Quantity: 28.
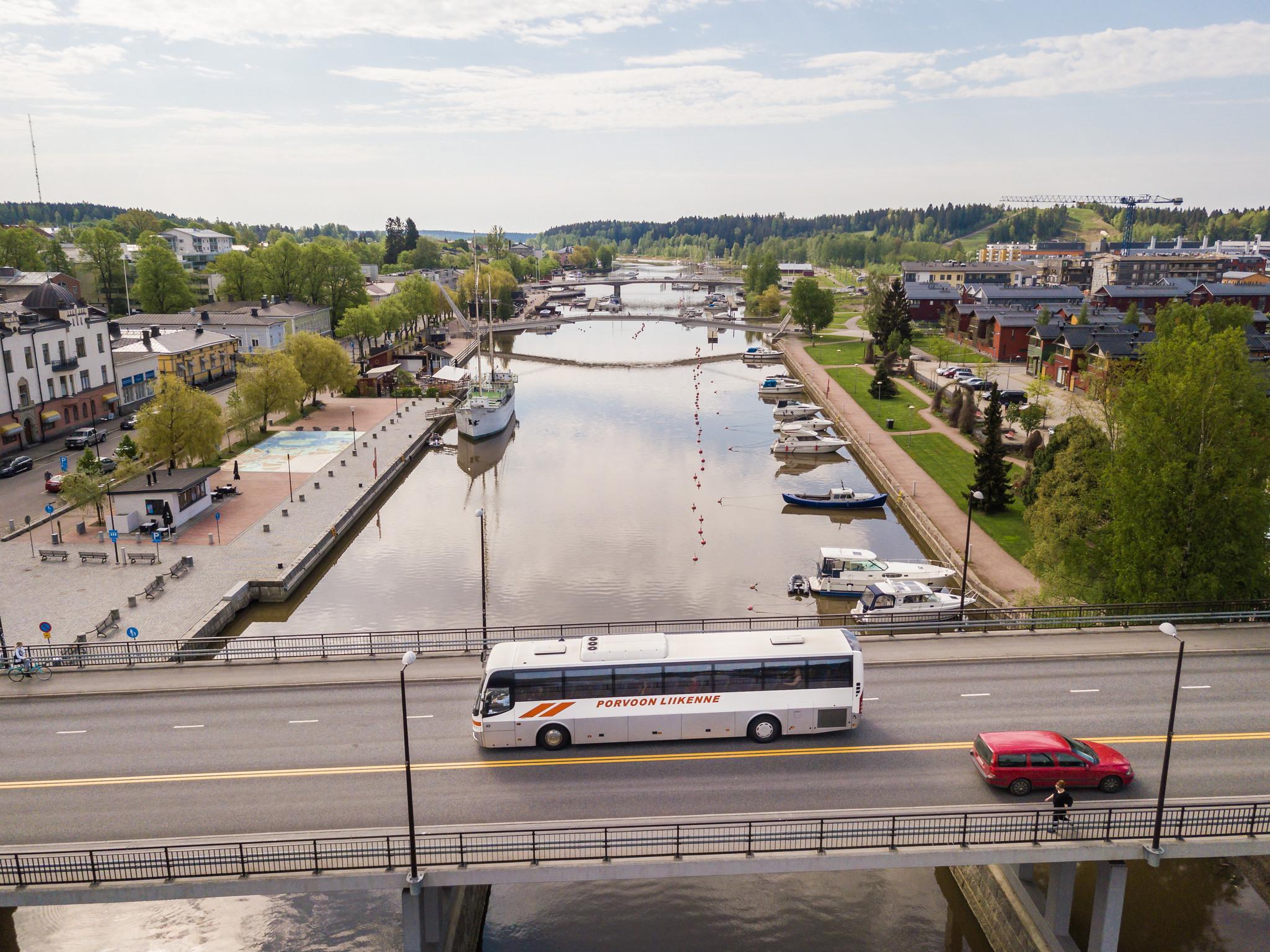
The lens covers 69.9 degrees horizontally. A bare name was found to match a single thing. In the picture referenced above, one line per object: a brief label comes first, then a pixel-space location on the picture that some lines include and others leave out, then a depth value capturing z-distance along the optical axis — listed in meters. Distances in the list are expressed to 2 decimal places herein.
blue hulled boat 54.03
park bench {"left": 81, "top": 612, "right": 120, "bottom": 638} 32.38
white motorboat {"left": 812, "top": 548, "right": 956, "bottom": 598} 40.88
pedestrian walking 17.83
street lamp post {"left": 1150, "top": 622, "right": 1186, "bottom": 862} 15.70
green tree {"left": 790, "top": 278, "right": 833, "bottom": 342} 125.94
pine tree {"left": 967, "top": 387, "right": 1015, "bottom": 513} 47.34
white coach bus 21.08
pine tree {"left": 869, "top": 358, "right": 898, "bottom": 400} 83.06
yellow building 77.44
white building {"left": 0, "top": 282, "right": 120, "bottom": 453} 60.12
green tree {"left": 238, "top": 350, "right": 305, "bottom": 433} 66.25
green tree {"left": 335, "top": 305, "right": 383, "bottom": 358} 95.31
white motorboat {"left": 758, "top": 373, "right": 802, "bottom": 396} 96.50
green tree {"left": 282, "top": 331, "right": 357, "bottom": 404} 75.50
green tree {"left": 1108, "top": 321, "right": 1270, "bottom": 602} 27.56
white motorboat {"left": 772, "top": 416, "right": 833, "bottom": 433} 70.69
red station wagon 19.11
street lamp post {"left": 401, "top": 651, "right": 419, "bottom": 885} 15.95
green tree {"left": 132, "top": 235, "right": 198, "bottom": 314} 104.19
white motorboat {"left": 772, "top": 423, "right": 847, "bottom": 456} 68.44
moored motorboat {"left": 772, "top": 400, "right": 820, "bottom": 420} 77.62
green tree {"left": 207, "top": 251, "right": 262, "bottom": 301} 110.44
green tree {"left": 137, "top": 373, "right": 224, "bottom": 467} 50.97
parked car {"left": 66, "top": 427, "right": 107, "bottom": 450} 60.56
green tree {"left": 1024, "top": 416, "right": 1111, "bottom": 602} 31.28
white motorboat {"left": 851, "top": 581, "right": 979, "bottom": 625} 36.22
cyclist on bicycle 24.84
